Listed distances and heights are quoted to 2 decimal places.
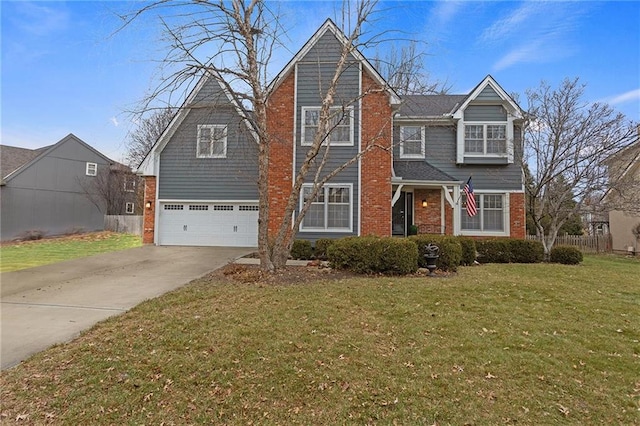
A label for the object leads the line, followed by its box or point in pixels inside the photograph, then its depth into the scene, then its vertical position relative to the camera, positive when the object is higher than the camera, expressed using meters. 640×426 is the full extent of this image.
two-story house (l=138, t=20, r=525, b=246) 14.70 +2.50
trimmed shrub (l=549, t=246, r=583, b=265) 11.73 -0.89
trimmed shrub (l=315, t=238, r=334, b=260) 11.88 -0.76
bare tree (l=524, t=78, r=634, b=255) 12.79 +3.27
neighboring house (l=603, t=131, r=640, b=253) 13.27 +1.85
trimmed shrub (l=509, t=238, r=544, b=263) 11.70 -0.76
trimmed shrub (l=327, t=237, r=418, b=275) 8.57 -0.71
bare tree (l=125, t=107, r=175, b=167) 28.17 +7.27
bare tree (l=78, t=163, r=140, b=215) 26.81 +3.17
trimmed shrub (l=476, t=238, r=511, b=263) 11.64 -0.79
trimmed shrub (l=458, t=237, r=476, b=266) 10.75 -0.74
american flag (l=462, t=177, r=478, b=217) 13.28 +1.13
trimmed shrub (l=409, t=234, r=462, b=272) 9.39 -0.63
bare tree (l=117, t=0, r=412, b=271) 8.03 +4.39
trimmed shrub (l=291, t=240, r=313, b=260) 11.91 -0.84
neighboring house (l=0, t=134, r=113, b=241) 22.05 +2.50
